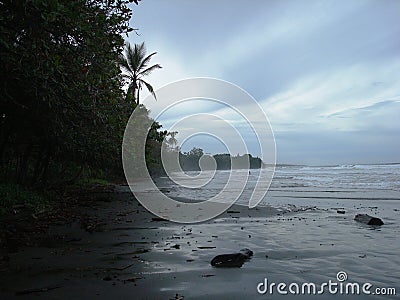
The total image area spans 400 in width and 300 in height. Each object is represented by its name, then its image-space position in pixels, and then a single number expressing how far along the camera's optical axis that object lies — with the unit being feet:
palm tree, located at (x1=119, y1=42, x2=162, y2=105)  91.97
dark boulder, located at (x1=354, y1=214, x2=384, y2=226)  26.71
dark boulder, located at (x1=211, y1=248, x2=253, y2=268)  15.28
